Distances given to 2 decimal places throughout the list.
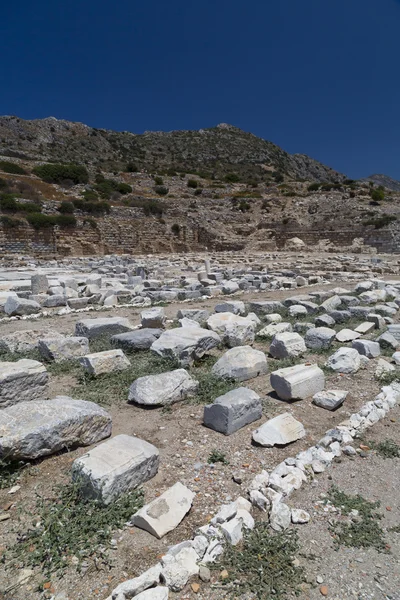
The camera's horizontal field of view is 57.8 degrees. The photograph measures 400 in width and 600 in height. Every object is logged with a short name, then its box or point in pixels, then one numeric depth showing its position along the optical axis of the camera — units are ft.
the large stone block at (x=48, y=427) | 9.35
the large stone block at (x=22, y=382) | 12.47
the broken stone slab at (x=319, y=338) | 19.30
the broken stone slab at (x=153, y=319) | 23.26
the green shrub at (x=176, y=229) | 110.83
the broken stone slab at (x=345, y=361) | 16.48
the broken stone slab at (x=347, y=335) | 20.83
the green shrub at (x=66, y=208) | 95.25
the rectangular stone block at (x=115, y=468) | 8.32
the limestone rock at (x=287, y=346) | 18.03
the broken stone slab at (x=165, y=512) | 7.74
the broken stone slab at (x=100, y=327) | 21.01
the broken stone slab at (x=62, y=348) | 17.61
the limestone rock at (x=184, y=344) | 16.70
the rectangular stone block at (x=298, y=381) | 13.83
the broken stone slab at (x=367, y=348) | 18.10
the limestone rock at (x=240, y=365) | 15.58
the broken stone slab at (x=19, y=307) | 28.96
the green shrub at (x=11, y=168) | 117.81
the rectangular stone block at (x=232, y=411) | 11.57
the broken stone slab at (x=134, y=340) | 18.89
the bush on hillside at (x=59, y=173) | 122.52
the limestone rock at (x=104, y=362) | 15.40
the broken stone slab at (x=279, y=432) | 11.00
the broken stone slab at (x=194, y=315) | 25.70
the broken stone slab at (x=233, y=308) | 27.53
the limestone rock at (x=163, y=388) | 13.30
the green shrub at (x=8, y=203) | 85.87
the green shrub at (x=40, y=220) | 84.02
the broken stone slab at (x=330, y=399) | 13.33
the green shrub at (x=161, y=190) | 141.80
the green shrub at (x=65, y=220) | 88.54
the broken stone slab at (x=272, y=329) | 21.59
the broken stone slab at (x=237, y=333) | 19.83
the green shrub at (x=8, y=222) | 80.23
